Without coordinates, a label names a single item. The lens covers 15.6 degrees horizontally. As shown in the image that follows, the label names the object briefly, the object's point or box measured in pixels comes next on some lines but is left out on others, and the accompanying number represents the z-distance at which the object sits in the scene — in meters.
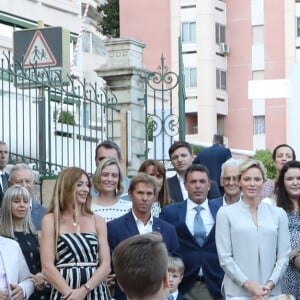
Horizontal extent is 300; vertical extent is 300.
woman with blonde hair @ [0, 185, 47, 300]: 8.88
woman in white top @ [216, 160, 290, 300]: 8.89
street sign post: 14.62
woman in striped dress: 8.48
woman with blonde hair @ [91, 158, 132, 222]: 9.47
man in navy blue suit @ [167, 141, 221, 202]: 10.65
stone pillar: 17.03
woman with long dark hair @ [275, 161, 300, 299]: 9.27
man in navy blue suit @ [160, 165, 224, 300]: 9.39
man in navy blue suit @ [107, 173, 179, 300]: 9.04
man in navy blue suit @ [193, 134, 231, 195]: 12.40
